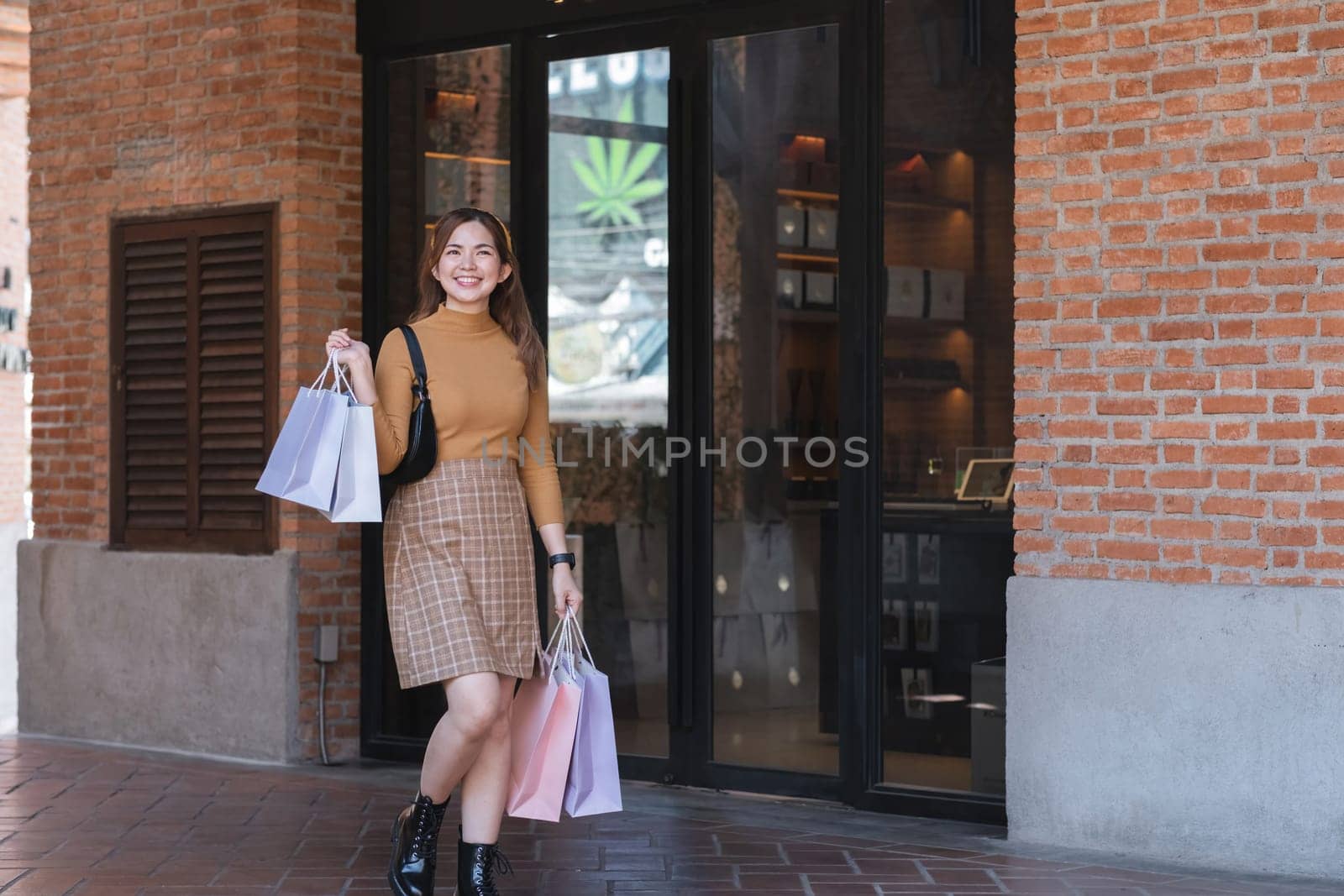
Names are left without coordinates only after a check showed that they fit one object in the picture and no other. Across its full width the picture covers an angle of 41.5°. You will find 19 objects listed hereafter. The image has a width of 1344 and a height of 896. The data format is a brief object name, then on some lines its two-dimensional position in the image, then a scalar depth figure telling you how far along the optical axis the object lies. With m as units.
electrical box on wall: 7.23
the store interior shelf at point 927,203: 6.01
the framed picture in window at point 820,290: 6.20
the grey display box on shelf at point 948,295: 6.02
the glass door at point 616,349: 6.70
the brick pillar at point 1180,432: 5.00
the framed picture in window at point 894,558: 6.09
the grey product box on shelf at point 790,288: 6.30
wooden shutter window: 7.36
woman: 4.46
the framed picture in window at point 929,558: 6.05
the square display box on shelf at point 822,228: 6.21
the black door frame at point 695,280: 6.11
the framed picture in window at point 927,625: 6.08
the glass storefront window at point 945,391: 5.96
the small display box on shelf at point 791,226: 6.32
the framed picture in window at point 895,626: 6.11
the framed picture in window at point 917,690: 6.09
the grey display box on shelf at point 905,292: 6.07
